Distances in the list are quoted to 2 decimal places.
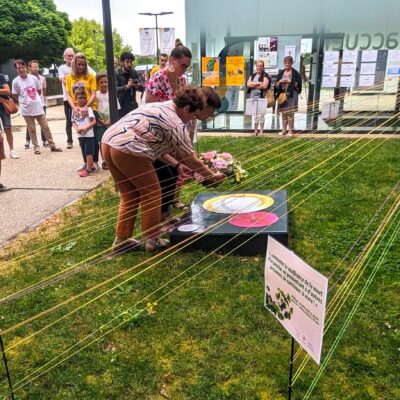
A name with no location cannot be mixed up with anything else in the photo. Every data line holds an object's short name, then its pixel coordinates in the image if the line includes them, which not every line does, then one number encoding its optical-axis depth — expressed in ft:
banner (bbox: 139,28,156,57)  46.20
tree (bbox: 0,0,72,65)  96.12
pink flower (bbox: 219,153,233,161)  16.46
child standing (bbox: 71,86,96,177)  21.93
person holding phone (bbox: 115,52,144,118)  24.76
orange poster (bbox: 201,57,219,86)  34.50
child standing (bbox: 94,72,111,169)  22.43
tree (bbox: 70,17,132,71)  182.70
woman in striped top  11.31
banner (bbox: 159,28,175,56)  44.15
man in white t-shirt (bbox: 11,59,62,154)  27.53
